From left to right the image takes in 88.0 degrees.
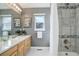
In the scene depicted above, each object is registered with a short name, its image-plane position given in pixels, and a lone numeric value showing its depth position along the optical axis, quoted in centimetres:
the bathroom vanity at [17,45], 160
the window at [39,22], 222
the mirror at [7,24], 211
